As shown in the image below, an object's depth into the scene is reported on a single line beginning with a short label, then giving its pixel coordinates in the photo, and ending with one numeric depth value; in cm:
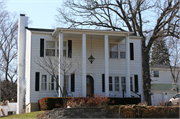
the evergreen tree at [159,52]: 3236
